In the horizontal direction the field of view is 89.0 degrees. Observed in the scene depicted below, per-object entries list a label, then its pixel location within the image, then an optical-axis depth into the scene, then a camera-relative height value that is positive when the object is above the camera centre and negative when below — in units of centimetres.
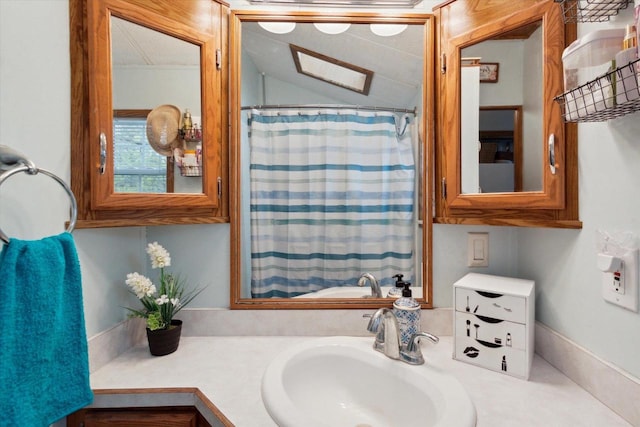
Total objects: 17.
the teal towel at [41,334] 64 -26
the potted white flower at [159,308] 107 -34
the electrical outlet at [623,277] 72 -16
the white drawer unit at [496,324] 93 -34
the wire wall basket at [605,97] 62 +24
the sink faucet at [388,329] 101 -37
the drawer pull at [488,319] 96 -33
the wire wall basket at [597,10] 74 +47
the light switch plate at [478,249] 124 -15
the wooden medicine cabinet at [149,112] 93 +32
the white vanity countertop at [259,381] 77 -49
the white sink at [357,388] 81 -51
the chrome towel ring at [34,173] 65 +7
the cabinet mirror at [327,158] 124 +21
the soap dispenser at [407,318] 108 -36
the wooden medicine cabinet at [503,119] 92 +29
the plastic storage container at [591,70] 68 +32
